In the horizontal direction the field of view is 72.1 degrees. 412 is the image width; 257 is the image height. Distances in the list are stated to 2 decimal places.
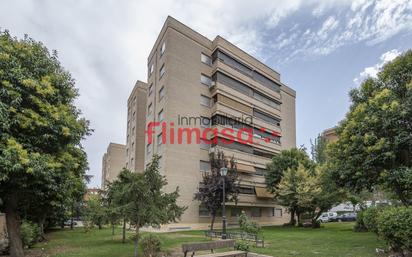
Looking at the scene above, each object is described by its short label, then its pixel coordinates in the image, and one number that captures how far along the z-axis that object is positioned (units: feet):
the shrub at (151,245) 34.14
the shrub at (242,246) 38.24
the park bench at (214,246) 29.98
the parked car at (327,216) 134.92
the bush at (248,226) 52.24
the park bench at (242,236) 49.78
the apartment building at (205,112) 96.94
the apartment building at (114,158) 229.45
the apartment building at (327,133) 257.75
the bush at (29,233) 46.62
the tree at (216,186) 85.61
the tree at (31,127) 29.73
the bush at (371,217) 39.97
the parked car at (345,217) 130.27
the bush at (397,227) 29.61
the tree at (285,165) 106.93
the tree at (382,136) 41.45
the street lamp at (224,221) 56.92
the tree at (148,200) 36.35
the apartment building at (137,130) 142.92
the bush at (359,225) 71.87
